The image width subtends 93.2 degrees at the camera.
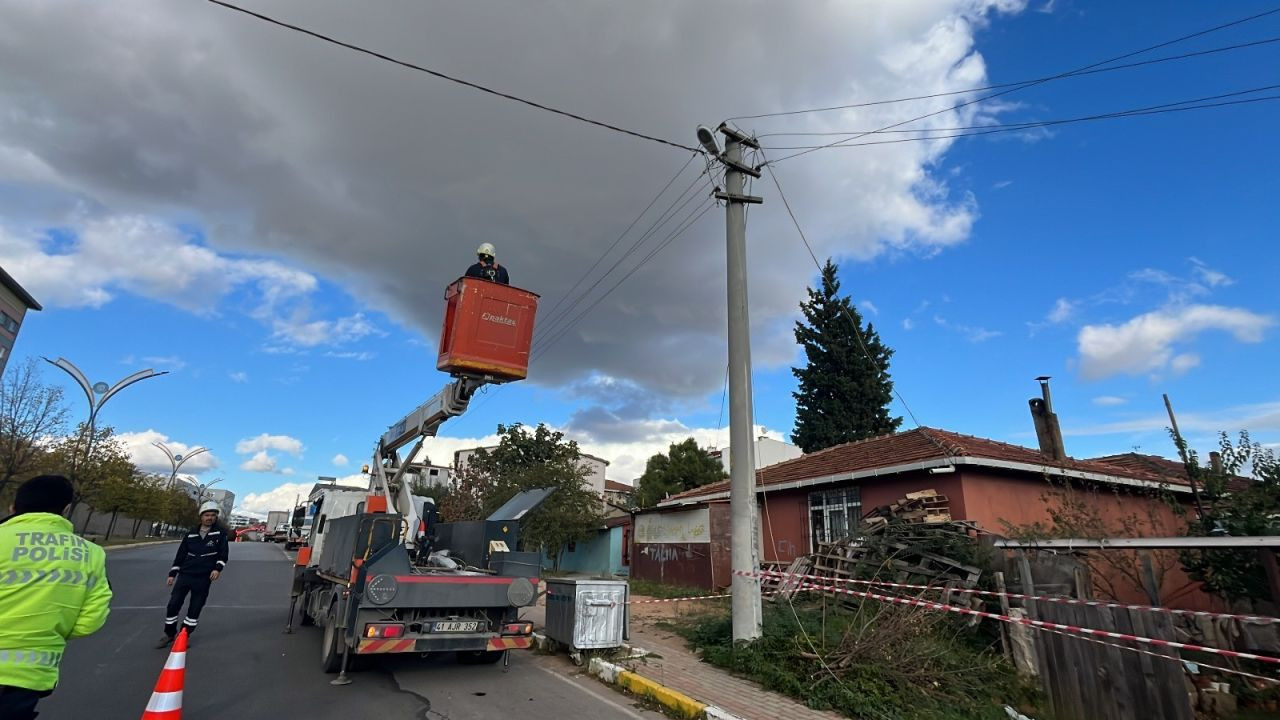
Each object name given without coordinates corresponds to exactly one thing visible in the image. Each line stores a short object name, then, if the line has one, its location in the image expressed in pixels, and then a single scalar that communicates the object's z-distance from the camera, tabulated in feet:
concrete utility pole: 25.75
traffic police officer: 9.03
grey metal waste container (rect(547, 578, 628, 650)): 25.67
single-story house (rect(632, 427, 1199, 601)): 40.29
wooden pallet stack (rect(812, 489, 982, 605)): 29.60
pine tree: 99.30
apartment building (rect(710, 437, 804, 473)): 120.47
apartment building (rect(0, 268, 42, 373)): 120.16
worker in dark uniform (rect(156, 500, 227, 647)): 26.37
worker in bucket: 27.36
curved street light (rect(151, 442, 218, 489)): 146.72
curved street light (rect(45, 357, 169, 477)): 84.79
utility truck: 21.30
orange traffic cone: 12.27
